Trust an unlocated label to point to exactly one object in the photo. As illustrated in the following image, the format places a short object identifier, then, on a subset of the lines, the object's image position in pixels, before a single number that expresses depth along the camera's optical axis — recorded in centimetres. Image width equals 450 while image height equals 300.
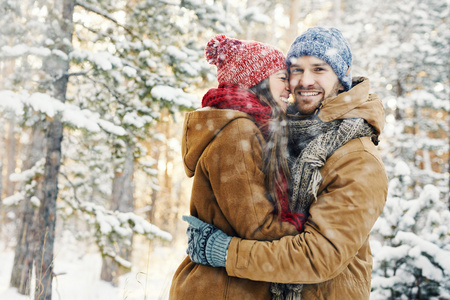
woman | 181
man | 171
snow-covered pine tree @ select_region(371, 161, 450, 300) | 434
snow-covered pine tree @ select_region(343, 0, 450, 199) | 1098
